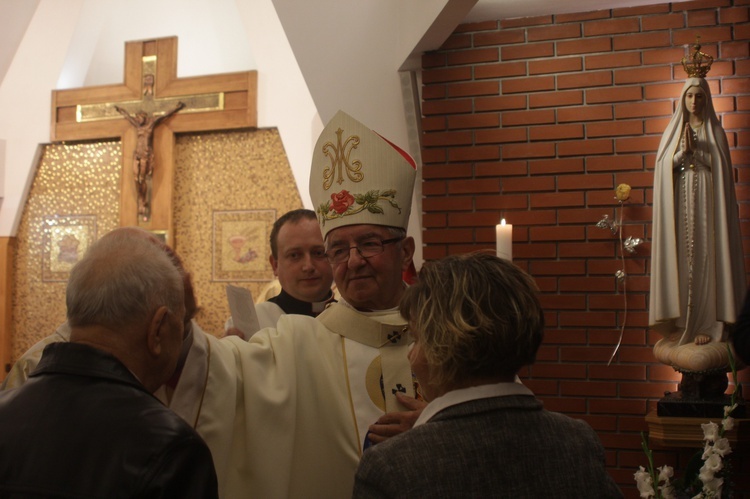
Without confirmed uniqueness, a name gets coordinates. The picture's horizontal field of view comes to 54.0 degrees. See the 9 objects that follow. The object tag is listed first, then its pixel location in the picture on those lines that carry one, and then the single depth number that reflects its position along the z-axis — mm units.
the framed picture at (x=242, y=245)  7746
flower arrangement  2486
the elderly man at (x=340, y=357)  1870
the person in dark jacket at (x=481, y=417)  1097
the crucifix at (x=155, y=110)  7832
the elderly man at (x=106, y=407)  1077
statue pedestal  3621
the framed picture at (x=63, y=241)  8445
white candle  3046
